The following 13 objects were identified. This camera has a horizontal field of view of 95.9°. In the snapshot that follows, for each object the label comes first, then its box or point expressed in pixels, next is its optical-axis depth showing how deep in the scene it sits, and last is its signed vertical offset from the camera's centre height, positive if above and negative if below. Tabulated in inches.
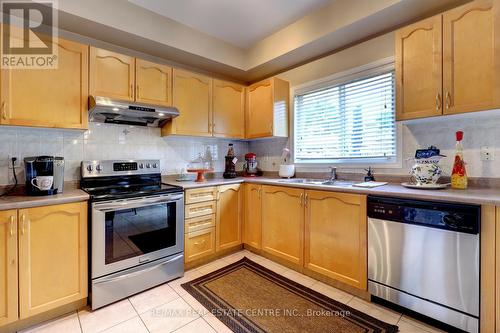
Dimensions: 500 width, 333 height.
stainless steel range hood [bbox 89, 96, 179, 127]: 76.6 +20.4
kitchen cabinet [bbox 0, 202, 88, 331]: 57.0 -25.4
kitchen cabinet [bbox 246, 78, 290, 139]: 113.5 +30.0
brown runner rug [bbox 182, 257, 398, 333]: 61.1 -43.2
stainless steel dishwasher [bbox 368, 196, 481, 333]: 53.2 -24.0
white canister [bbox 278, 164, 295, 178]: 114.1 -2.0
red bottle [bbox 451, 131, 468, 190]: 65.8 -1.1
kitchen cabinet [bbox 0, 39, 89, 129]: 65.6 +22.8
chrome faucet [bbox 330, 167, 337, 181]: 99.3 -3.0
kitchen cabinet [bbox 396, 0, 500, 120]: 57.3 +29.1
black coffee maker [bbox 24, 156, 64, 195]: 66.7 -2.8
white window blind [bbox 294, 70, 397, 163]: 88.1 +19.9
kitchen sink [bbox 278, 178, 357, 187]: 83.6 -6.5
